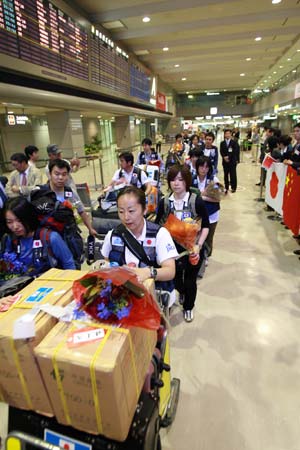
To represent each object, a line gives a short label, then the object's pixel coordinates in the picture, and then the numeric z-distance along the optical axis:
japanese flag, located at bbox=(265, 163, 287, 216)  4.73
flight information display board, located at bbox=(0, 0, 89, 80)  4.52
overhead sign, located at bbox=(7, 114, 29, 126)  12.07
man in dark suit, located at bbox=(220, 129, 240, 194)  7.30
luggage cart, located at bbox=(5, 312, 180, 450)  0.98
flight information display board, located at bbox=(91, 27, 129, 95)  7.66
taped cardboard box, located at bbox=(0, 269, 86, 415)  0.93
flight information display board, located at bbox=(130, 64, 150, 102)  11.13
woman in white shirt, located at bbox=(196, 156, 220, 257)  3.14
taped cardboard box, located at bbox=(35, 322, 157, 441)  0.83
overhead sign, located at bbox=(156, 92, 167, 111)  16.49
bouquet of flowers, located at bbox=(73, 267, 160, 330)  1.00
